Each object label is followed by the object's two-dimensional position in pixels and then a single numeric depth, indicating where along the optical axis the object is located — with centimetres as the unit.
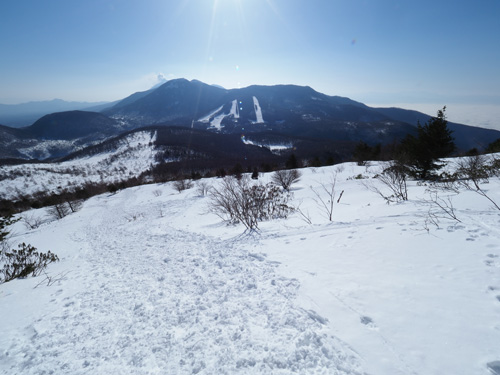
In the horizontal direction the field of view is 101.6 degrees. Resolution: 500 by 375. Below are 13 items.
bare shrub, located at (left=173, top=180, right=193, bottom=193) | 3809
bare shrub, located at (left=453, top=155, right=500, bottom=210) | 786
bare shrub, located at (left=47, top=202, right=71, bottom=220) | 3534
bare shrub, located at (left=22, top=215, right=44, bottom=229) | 3241
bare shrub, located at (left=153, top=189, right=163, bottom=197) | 3814
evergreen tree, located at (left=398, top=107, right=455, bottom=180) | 1552
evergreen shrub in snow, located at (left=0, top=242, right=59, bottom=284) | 746
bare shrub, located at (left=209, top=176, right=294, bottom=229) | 1042
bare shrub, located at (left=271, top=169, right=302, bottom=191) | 2519
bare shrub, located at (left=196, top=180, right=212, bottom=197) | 2940
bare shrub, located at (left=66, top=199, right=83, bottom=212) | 3788
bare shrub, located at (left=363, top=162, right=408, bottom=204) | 931
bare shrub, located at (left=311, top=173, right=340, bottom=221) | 1026
